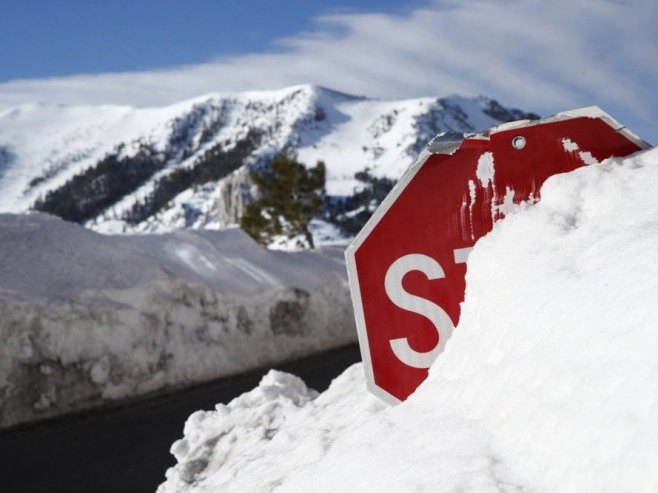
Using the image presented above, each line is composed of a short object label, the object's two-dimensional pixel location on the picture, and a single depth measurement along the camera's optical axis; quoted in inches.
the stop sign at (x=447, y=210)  111.1
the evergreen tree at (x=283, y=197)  1009.5
